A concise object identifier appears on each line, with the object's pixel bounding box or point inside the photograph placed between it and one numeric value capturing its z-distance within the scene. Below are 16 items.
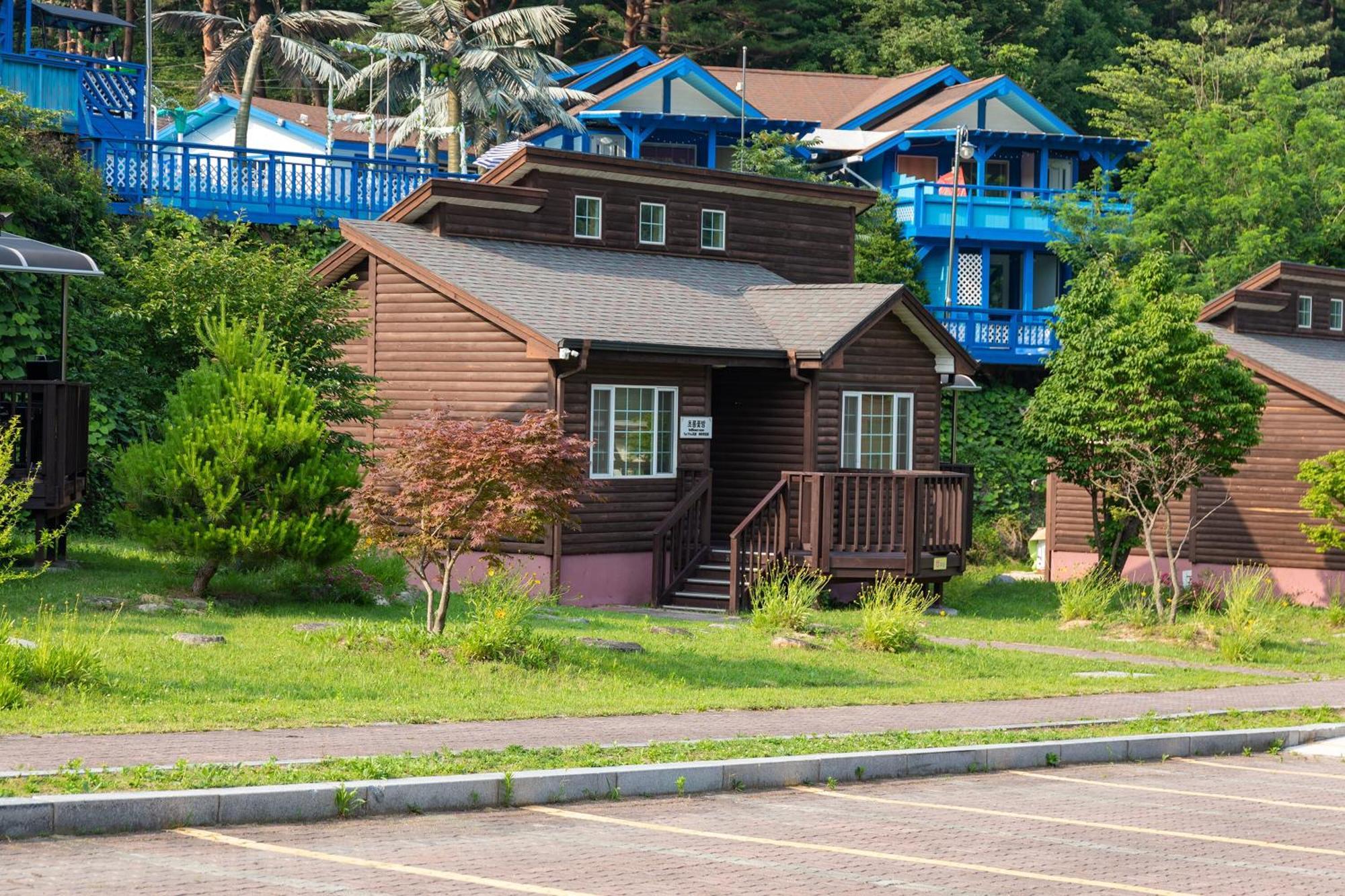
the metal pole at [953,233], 44.09
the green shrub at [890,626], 19.09
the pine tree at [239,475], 17.86
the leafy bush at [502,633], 15.41
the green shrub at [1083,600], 24.53
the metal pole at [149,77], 34.00
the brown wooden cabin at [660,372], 24.03
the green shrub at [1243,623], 21.62
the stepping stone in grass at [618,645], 16.86
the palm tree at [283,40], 53.12
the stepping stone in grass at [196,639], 15.20
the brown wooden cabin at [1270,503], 31.75
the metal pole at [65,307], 19.88
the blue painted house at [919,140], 48.88
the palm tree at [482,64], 50.97
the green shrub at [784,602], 20.19
